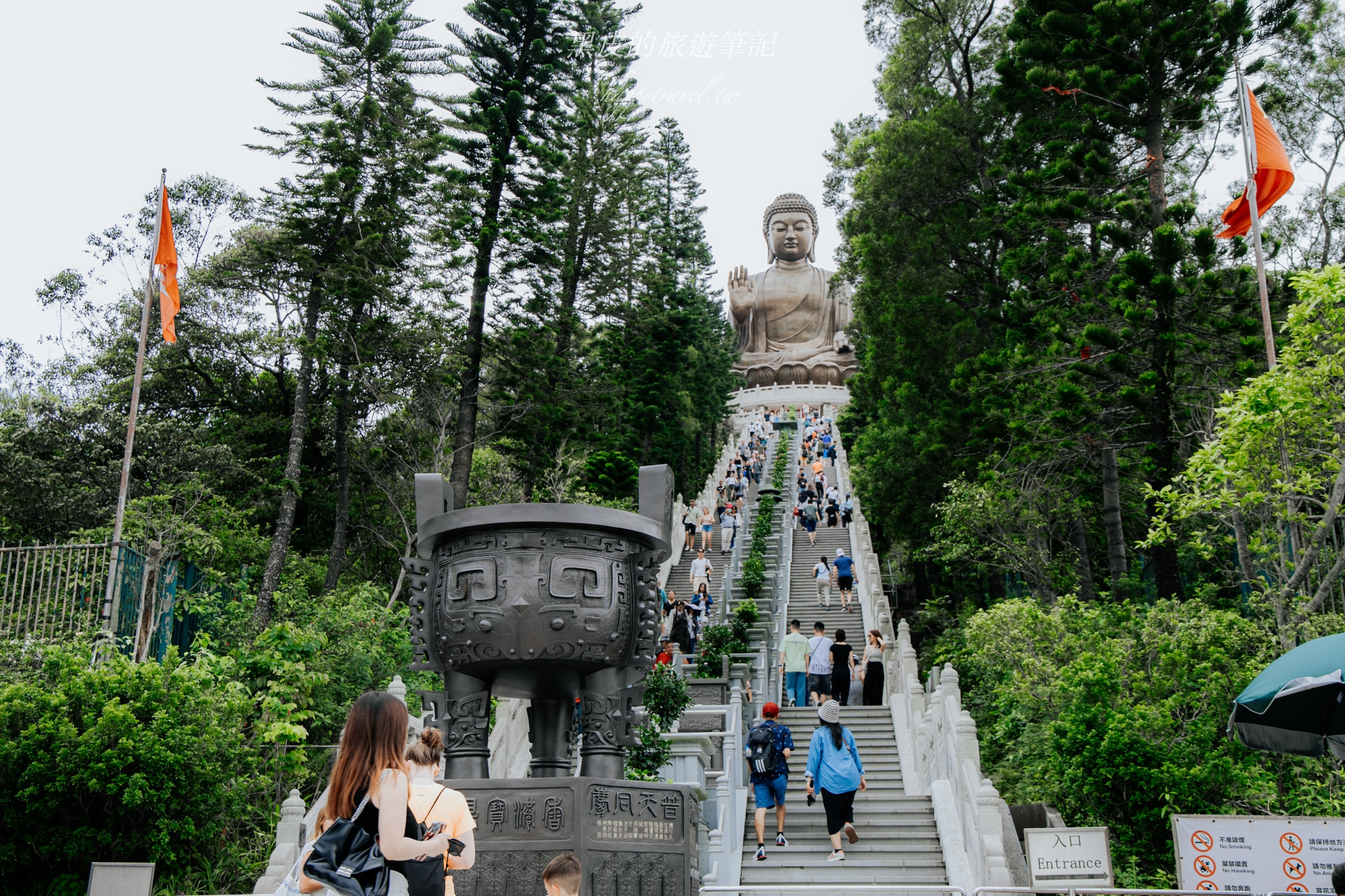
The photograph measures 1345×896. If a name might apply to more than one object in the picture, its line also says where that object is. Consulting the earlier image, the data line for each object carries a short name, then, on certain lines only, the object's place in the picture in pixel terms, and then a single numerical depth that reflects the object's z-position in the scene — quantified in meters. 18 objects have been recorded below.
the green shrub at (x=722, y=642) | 14.32
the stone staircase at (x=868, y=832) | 9.09
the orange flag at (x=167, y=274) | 13.09
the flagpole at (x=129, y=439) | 9.94
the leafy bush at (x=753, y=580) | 19.03
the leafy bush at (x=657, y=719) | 9.16
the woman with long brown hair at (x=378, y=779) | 3.12
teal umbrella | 5.88
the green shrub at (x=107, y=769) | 8.31
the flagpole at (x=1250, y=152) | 10.79
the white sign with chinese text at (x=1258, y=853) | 6.47
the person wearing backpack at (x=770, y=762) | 9.18
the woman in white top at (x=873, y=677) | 13.72
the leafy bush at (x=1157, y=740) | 8.80
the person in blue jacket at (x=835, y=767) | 8.95
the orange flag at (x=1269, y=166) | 11.05
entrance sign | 7.13
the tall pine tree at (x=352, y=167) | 16.62
